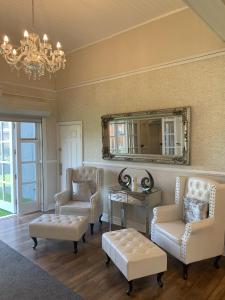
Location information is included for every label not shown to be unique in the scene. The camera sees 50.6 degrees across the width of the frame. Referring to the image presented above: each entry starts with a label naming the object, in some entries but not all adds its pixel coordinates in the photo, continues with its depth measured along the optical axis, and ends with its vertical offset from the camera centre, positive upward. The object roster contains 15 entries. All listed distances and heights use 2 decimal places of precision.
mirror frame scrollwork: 3.48 +0.10
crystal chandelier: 2.75 +1.07
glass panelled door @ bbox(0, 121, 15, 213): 5.06 -0.55
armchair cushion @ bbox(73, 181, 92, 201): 4.26 -0.88
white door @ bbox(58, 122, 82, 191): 5.03 -0.09
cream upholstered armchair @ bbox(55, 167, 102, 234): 3.91 -0.93
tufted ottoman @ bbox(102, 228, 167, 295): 2.32 -1.16
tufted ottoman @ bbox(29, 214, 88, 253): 3.22 -1.18
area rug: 2.40 -1.53
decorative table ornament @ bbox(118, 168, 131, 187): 4.01 -0.64
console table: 3.54 -0.85
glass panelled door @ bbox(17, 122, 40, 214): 4.99 -0.50
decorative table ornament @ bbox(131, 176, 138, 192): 3.74 -0.67
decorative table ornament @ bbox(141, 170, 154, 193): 3.71 -0.65
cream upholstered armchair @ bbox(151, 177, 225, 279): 2.63 -1.06
